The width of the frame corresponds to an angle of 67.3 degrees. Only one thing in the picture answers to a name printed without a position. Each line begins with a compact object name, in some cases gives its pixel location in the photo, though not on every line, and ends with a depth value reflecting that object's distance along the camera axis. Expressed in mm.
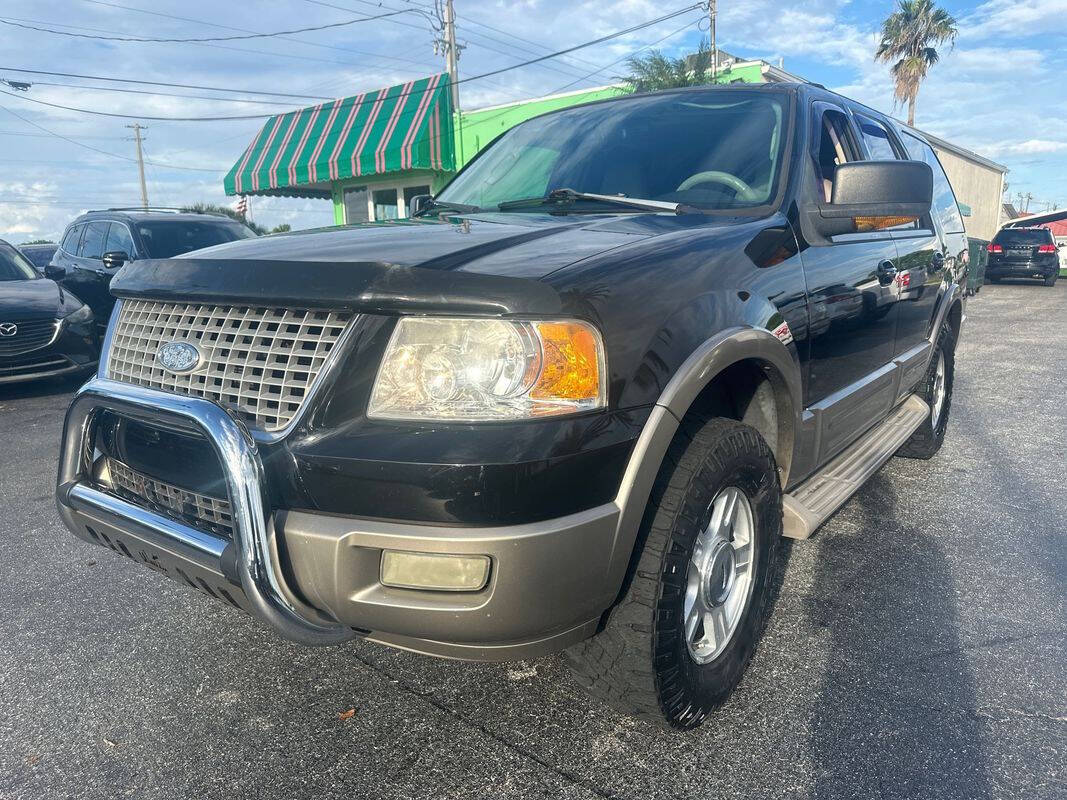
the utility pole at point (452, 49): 19344
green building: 18375
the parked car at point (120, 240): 9312
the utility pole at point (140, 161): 55312
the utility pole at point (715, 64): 16597
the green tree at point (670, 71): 16609
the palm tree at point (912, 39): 35188
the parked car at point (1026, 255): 21750
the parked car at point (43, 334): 7129
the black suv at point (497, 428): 1705
